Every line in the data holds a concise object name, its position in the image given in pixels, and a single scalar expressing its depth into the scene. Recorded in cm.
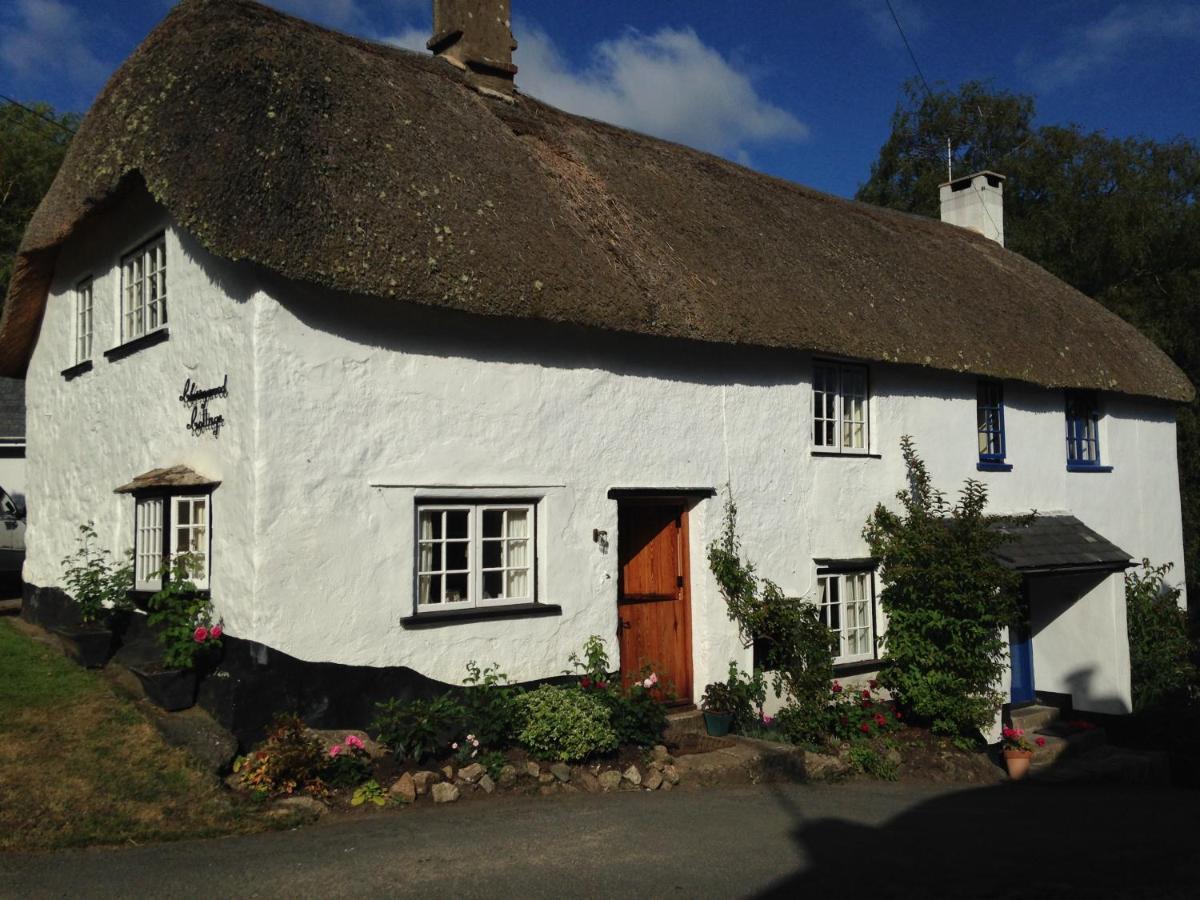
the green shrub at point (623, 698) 863
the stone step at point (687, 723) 959
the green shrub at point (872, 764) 977
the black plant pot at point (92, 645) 905
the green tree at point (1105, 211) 2477
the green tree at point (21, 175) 2383
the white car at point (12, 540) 1498
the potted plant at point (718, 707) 957
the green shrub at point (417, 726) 766
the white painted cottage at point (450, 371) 773
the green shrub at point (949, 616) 1090
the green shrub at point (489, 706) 793
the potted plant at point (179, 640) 774
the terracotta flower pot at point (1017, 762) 1055
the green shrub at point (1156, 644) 1413
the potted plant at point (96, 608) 902
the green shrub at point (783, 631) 1008
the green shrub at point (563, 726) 803
